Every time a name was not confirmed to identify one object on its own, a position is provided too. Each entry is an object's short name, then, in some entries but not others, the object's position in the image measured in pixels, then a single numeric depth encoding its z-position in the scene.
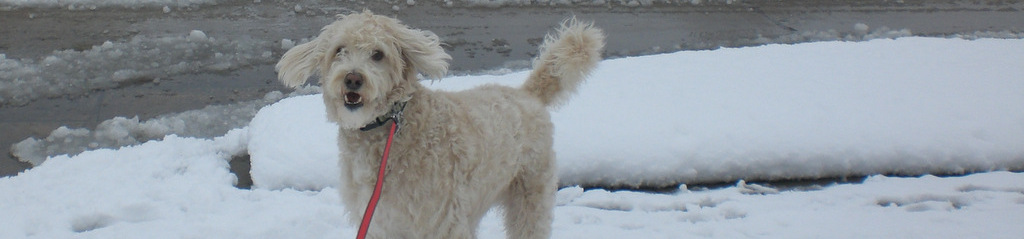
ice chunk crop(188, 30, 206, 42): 8.32
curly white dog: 2.78
